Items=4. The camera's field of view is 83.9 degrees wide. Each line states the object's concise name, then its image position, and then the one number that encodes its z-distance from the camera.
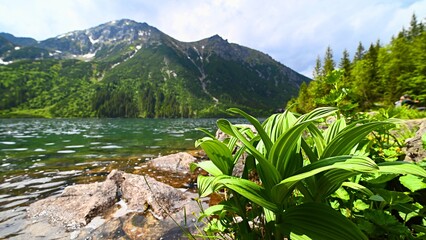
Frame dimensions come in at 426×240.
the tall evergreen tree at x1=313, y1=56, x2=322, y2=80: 89.27
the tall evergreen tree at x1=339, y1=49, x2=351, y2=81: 63.75
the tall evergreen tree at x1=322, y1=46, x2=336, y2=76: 76.42
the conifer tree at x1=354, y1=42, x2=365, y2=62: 95.00
